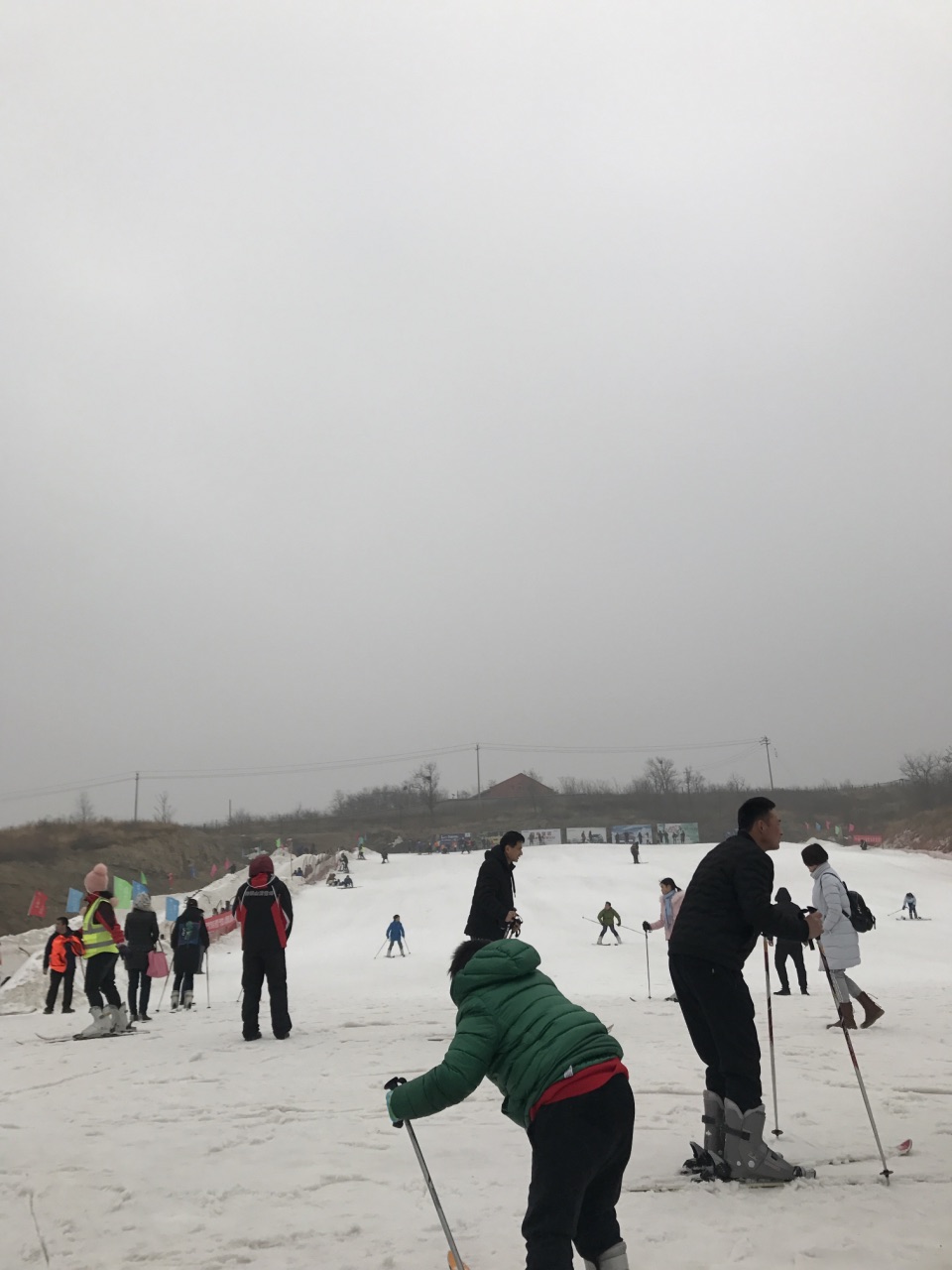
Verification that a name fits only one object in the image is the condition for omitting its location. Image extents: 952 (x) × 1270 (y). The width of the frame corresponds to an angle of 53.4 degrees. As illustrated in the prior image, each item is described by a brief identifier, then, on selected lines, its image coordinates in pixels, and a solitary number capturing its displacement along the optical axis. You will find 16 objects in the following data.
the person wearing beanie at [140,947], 12.69
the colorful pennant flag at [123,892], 23.76
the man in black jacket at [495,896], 8.27
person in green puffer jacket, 3.00
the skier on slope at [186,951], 14.14
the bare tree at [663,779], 111.62
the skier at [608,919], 22.02
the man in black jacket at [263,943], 9.23
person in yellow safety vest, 10.27
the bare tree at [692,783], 108.56
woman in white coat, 9.38
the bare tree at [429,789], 104.01
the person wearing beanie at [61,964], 14.63
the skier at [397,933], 22.06
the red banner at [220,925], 25.39
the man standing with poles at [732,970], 4.56
